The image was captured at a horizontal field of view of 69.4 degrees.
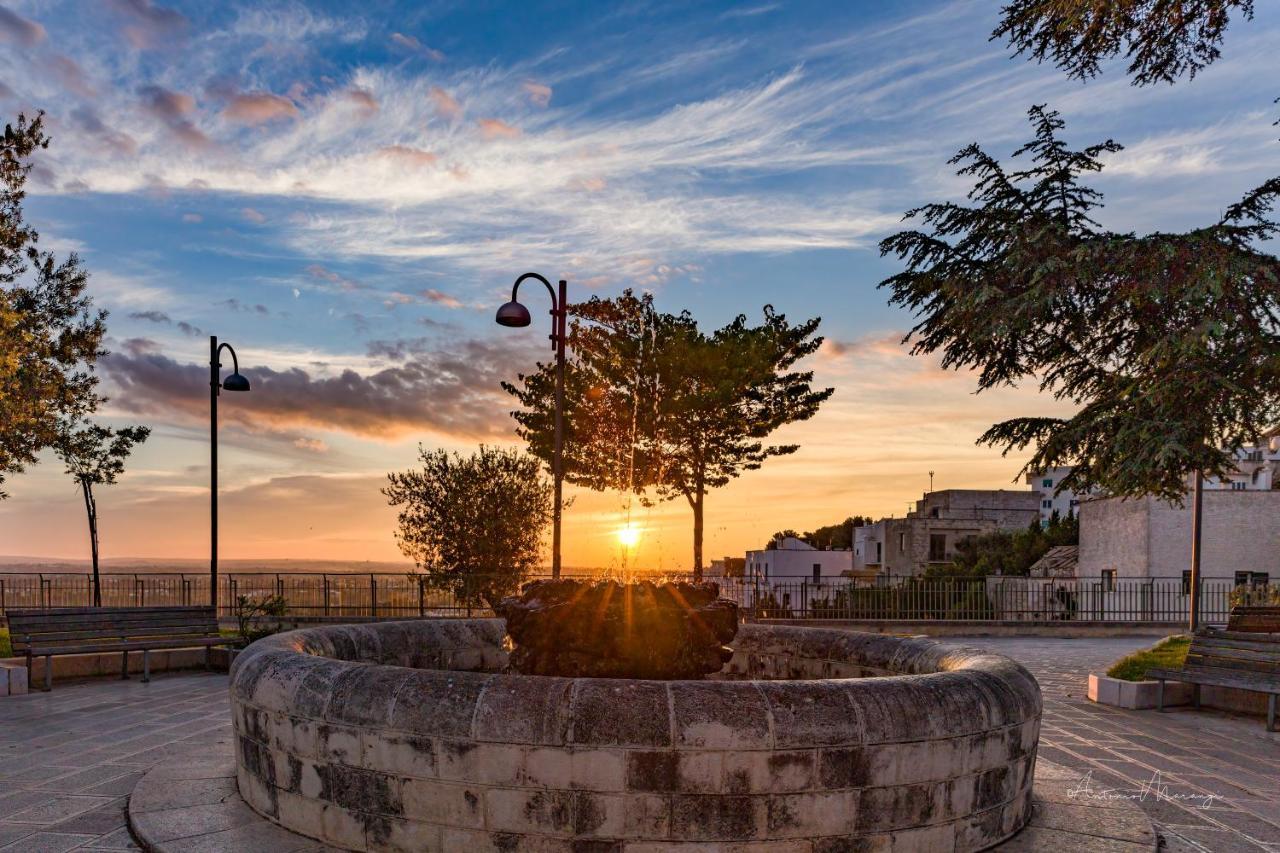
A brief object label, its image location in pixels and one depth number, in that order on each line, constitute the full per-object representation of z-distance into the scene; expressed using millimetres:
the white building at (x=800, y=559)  59219
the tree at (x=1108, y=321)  12094
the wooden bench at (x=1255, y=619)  11375
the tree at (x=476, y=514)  25141
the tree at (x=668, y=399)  26297
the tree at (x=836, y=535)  82312
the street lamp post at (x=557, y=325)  13453
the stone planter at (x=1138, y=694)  10586
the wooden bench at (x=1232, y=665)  9344
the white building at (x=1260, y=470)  42709
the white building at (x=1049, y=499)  65562
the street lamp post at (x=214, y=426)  16719
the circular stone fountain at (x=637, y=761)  4473
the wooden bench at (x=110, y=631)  10484
